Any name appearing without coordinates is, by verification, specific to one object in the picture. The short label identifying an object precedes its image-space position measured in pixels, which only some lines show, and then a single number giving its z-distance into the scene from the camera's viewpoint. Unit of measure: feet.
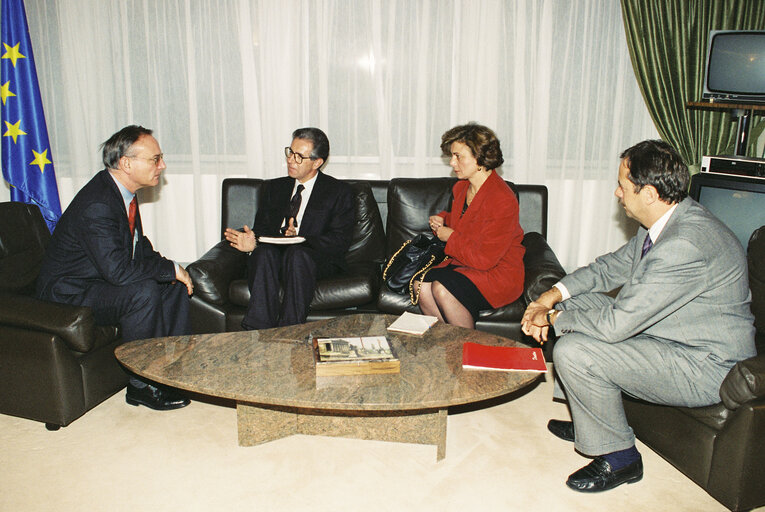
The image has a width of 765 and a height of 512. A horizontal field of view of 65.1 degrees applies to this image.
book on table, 6.66
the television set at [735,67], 11.38
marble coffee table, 6.25
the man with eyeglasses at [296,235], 9.78
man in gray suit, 6.32
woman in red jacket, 9.45
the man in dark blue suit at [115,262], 8.34
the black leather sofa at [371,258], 9.80
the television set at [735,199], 10.41
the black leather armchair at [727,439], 5.99
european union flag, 12.01
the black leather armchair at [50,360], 7.67
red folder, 6.84
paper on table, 7.90
